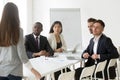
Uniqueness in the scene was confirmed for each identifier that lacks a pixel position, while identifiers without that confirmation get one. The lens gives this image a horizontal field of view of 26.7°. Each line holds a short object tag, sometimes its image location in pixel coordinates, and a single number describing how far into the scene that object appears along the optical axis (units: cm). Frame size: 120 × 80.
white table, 312
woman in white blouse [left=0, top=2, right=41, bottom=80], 246
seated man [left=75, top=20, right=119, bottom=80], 418
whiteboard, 693
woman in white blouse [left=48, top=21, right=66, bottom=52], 534
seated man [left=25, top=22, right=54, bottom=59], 474
